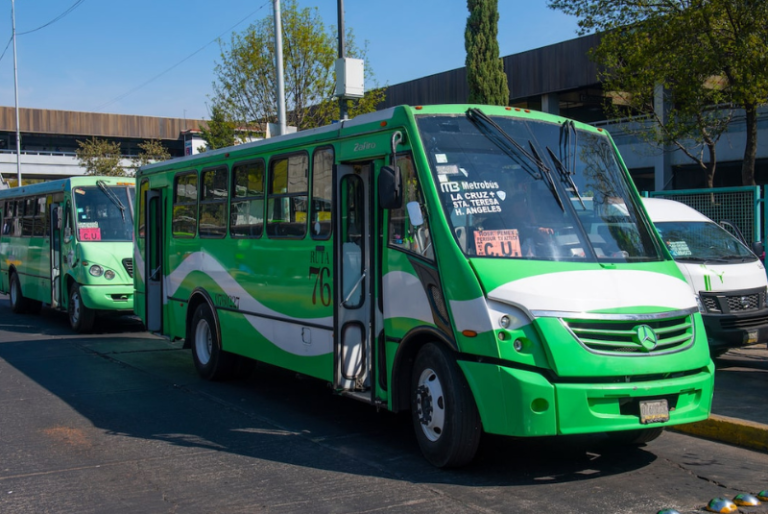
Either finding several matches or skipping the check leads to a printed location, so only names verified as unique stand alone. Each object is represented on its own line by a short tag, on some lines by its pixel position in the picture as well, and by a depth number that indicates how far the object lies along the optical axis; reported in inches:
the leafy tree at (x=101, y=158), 1791.3
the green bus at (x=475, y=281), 223.5
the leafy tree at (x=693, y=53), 533.6
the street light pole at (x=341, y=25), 730.8
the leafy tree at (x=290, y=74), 877.8
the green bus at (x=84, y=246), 585.0
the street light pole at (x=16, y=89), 1708.2
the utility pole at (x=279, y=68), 725.3
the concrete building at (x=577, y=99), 960.9
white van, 394.6
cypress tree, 999.6
